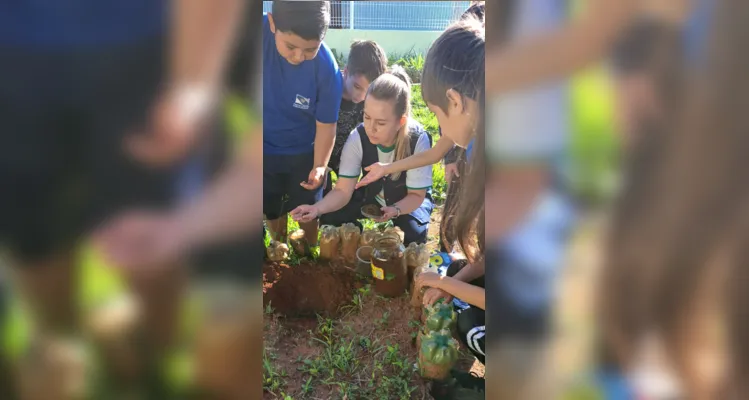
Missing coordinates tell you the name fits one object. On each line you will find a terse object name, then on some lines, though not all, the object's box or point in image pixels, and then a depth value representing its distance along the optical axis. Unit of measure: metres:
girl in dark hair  1.88
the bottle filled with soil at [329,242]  2.20
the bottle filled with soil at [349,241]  2.19
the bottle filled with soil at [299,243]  2.25
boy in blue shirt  1.99
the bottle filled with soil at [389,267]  2.16
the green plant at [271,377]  2.12
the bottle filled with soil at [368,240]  2.19
